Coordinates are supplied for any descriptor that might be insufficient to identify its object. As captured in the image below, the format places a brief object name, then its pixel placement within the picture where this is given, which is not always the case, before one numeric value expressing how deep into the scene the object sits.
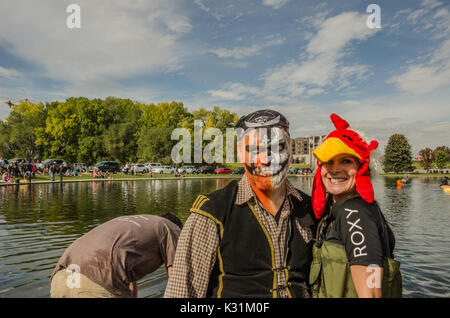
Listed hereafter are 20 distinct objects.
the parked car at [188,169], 57.58
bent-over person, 2.95
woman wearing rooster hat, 2.20
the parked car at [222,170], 61.50
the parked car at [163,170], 55.08
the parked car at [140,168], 53.84
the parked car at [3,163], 39.60
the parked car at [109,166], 50.90
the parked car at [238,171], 62.17
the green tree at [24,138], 64.69
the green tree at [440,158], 89.75
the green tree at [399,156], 82.94
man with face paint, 2.22
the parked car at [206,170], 59.34
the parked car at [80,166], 52.61
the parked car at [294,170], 65.66
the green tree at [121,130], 57.78
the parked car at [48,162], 49.94
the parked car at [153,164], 56.53
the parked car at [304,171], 65.28
